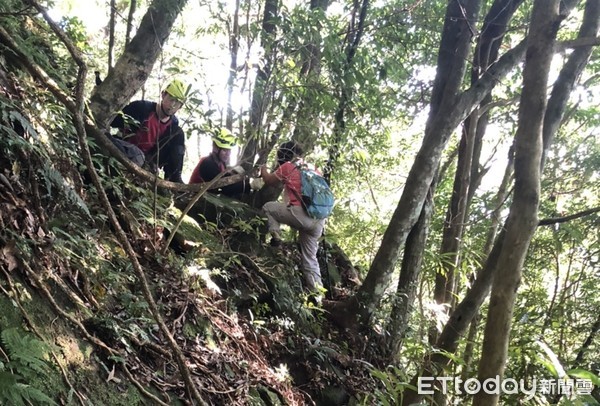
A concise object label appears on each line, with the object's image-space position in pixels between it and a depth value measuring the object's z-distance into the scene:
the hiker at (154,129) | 5.57
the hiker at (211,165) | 6.59
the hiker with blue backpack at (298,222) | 5.98
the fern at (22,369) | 2.03
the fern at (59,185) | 3.30
